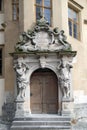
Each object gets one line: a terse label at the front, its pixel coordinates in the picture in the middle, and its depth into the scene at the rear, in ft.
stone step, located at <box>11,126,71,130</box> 28.78
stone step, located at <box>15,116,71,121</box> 29.66
